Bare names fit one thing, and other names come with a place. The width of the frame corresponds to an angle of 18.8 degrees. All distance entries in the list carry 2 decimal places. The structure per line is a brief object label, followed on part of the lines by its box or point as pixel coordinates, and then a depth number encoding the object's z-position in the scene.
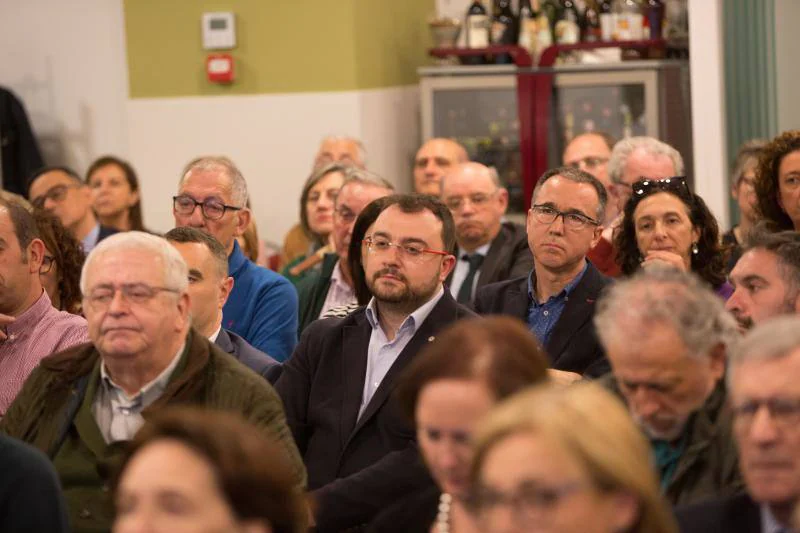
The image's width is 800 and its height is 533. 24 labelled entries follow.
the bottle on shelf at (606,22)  12.33
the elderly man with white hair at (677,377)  4.36
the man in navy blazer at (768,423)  3.67
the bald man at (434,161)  11.58
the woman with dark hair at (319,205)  9.77
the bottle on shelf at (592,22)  12.59
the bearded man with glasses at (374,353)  5.88
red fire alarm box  11.93
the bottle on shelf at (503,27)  12.80
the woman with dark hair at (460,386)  3.76
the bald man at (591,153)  10.64
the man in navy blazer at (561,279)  6.43
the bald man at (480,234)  8.69
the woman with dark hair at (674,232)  7.12
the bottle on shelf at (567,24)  12.58
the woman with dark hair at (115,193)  11.24
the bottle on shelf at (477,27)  12.77
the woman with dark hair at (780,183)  7.56
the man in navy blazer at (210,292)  6.35
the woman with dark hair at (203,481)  3.19
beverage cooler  12.28
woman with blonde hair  3.06
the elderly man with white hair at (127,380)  5.03
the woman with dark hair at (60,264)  7.34
